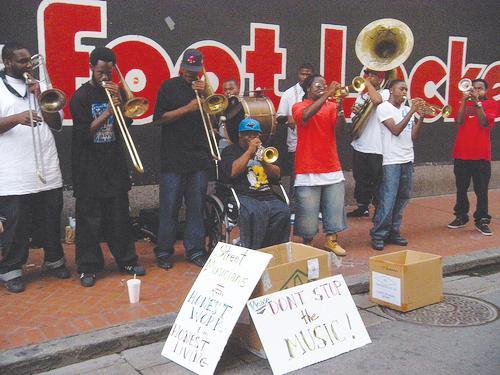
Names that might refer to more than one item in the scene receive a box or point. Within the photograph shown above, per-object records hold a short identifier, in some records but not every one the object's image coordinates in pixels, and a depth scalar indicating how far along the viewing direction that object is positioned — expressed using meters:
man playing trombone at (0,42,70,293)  4.76
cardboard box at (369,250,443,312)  4.64
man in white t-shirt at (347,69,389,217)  7.10
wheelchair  5.30
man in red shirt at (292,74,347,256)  5.80
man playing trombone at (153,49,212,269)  5.38
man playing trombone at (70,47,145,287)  4.93
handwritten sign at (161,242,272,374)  3.68
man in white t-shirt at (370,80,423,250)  6.12
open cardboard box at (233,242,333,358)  3.88
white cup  4.60
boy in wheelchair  5.23
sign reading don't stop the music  3.71
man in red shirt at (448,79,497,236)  6.93
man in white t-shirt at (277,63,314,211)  7.51
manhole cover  4.55
